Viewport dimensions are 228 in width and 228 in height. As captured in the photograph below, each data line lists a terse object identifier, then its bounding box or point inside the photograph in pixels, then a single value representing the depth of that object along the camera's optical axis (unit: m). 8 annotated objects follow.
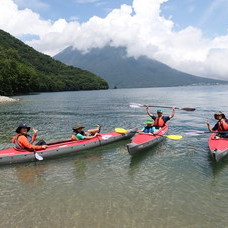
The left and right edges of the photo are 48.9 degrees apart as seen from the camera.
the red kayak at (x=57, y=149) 13.01
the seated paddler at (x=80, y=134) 15.38
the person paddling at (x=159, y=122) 18.55
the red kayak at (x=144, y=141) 13.78
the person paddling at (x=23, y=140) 13.21
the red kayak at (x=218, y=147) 12.22
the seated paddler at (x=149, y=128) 17.25
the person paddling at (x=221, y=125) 14.77
